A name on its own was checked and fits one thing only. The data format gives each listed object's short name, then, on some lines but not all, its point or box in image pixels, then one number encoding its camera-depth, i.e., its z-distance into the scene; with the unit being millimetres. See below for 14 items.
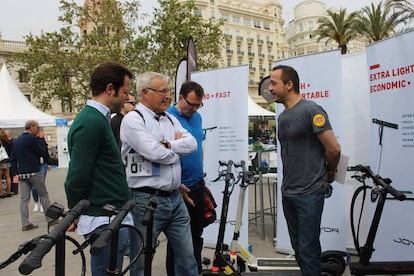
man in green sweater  2082
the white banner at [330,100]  4316
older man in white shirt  2619
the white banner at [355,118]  4598
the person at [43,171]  7965
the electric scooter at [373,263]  3205
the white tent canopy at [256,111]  14883
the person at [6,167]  10773
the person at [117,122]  4246
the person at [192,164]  3383
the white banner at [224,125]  4848
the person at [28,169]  6703
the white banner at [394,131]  3633
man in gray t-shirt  2807
